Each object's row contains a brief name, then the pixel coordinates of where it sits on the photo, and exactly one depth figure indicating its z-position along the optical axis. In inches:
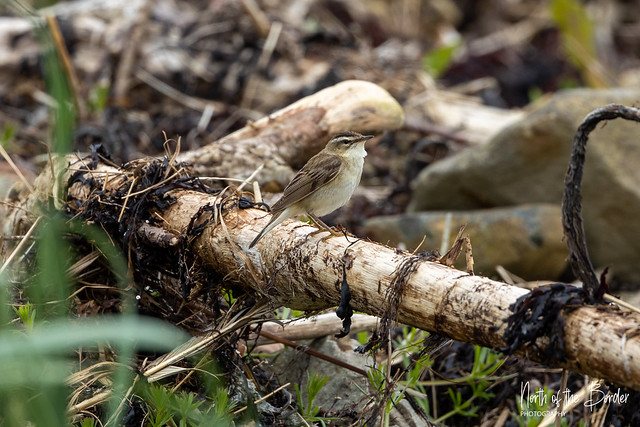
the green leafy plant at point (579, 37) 827.4
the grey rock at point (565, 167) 538.0
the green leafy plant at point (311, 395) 288.2
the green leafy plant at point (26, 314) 278.6
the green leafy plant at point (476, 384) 330.3
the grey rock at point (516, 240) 529.7
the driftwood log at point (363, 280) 200.8
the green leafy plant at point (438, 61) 879.1
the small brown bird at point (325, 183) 333.1
